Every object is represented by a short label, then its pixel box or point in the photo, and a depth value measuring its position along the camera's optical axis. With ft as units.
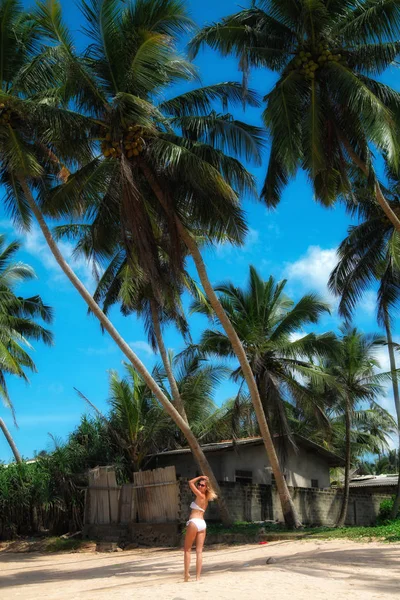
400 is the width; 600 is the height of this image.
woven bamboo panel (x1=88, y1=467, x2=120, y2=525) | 65.16
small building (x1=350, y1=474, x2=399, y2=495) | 98.94
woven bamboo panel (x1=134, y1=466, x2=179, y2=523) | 59.62
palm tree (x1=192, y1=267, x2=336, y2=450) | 68.85
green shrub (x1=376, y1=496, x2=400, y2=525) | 84.83
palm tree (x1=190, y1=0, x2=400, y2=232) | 47.30
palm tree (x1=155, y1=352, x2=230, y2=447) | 77.32
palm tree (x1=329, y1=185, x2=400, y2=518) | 66.80
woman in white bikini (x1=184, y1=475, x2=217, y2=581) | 31.18
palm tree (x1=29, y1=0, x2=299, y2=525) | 49.26
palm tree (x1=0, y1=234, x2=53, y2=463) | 82.21
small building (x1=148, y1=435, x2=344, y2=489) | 79.15
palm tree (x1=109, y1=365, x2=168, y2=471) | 72.33
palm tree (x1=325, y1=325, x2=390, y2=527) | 85.56
